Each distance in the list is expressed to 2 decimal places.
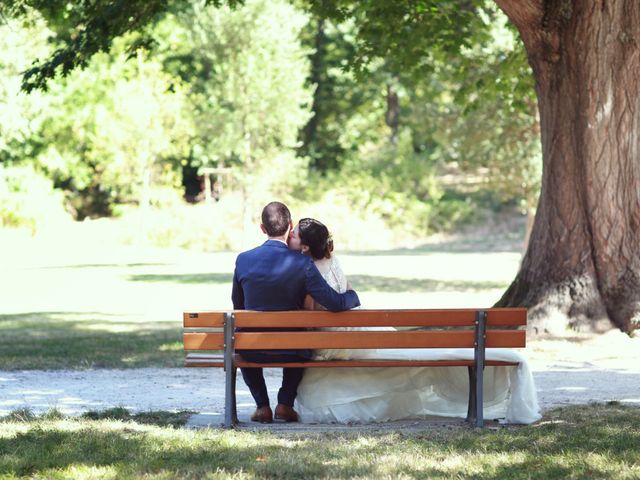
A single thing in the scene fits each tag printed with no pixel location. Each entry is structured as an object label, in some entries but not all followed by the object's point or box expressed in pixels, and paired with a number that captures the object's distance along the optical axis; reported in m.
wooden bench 14.91
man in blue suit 15.34
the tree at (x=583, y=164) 25.37
